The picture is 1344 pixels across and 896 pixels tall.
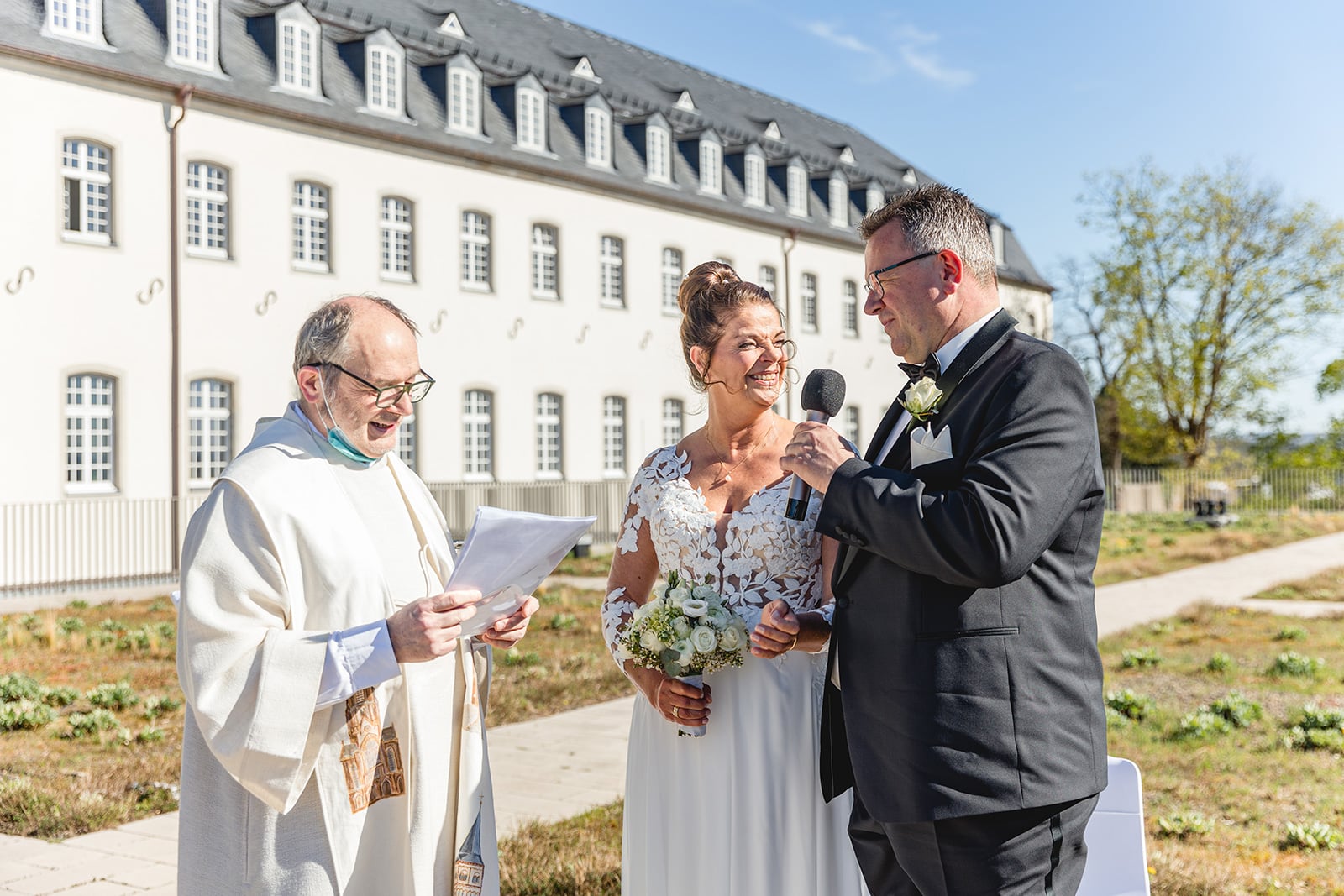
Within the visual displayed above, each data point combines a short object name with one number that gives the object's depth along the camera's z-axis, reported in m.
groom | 2.58
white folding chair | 3.32
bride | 3.52
